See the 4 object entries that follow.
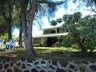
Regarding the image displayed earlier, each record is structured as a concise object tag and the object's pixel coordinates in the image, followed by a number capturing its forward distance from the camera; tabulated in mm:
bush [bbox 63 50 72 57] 4786
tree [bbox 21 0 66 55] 5361
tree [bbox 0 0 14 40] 5925
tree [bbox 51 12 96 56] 4371
